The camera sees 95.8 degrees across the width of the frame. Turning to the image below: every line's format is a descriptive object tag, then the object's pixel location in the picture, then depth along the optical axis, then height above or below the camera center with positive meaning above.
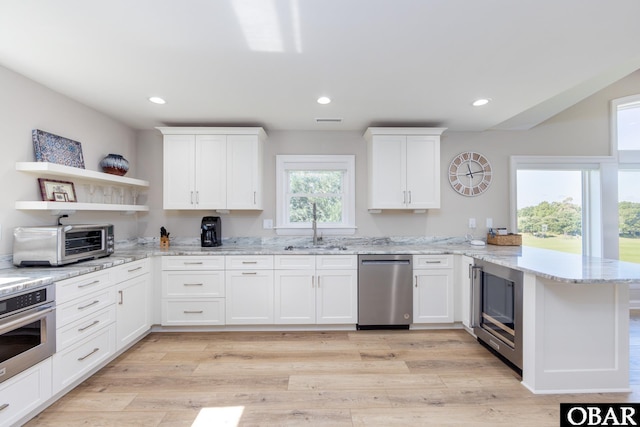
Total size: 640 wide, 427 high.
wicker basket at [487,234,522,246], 3.36 -0.30
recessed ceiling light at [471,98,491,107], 2.64 +1.05
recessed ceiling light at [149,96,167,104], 2.59 +1.05
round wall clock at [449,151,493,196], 3.65 +0.52
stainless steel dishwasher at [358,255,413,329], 3.01 -0.80
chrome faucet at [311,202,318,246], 3.40 -0.15
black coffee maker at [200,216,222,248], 3.27 -0.20
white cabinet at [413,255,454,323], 3.04 -0.80
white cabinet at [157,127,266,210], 3.23 +0.56
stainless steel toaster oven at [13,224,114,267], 2.04 -0.22
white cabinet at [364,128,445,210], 3.29 +0.52
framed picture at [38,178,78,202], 2.32 +0.20
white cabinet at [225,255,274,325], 2.99 -0.79
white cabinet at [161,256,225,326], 2.97 -0.78
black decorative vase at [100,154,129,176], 2.94 +0.51
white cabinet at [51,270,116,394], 1.87 -0.81
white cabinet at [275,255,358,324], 3.01 -0.79
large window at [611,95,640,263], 3.64 +0.56
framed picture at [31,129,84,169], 2.25 +0.55
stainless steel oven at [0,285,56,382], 1.53 -0.65
